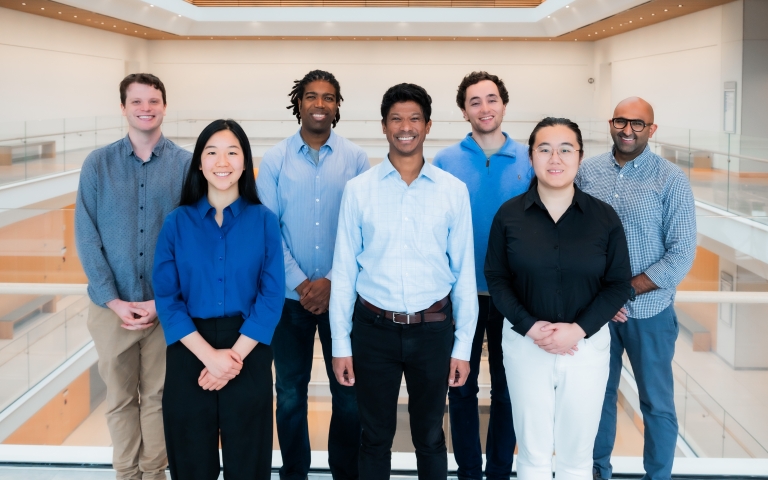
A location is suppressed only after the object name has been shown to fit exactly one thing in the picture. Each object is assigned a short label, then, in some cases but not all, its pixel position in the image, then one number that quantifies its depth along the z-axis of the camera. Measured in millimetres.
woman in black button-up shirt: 2422
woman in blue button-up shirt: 2336
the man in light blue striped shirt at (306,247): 2867
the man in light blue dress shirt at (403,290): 2496
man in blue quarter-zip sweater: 2912
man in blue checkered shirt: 2746
